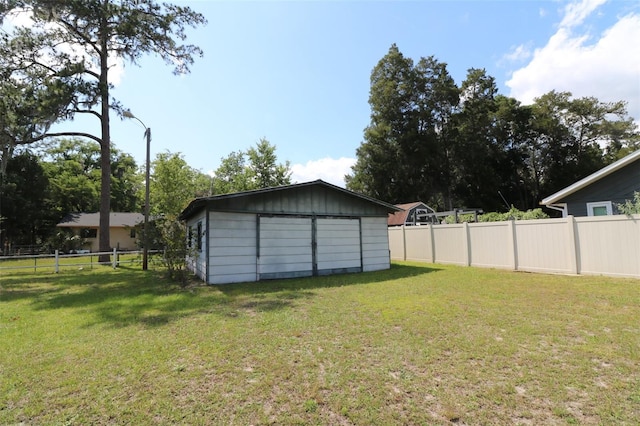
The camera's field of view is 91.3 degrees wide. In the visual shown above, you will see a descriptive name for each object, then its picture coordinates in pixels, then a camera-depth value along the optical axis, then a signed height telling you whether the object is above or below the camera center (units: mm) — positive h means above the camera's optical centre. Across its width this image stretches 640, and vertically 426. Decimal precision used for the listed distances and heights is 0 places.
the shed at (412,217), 27038 +966
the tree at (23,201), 24594 +2999
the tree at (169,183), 31344 +5192
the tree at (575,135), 31984 +9306
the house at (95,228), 27281 +764
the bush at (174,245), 9398 -341
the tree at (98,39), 14859 +10360
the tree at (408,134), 34625 +10539
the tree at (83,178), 31312 +6449
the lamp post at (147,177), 13502 +2560
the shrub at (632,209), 8126 +357
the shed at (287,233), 9539 -67
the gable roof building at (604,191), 10961 +1217
